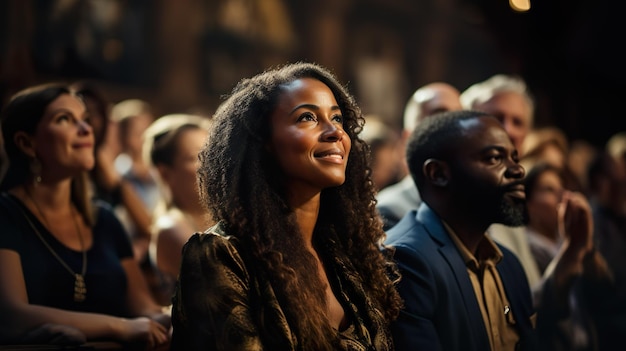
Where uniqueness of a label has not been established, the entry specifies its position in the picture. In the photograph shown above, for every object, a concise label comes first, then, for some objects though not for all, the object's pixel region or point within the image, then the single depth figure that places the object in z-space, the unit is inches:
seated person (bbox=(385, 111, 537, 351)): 122.2
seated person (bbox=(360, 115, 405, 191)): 265.3
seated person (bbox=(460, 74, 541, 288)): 176.9
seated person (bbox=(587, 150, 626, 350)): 202.7
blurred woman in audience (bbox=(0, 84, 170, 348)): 128.2
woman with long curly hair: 100.0
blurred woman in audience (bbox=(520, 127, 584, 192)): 233.8
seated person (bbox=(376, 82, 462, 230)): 164.4
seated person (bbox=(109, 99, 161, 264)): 247.4
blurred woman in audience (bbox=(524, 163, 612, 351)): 149.7
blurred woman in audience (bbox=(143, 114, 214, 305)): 162.2
